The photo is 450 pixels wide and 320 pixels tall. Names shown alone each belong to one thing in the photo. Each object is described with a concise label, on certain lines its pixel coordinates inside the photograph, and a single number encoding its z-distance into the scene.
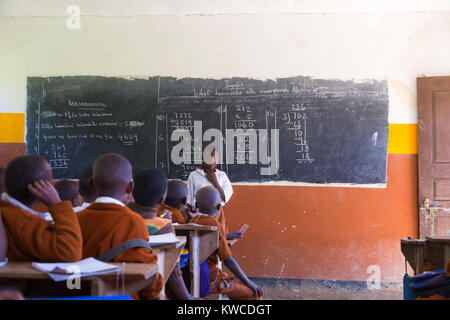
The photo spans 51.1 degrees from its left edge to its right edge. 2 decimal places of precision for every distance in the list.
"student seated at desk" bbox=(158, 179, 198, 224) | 3.11
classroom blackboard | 4.76
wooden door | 4.50
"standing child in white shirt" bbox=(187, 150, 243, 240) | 4.64
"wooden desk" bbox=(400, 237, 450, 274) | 2.76
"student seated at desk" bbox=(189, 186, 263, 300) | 2.71
